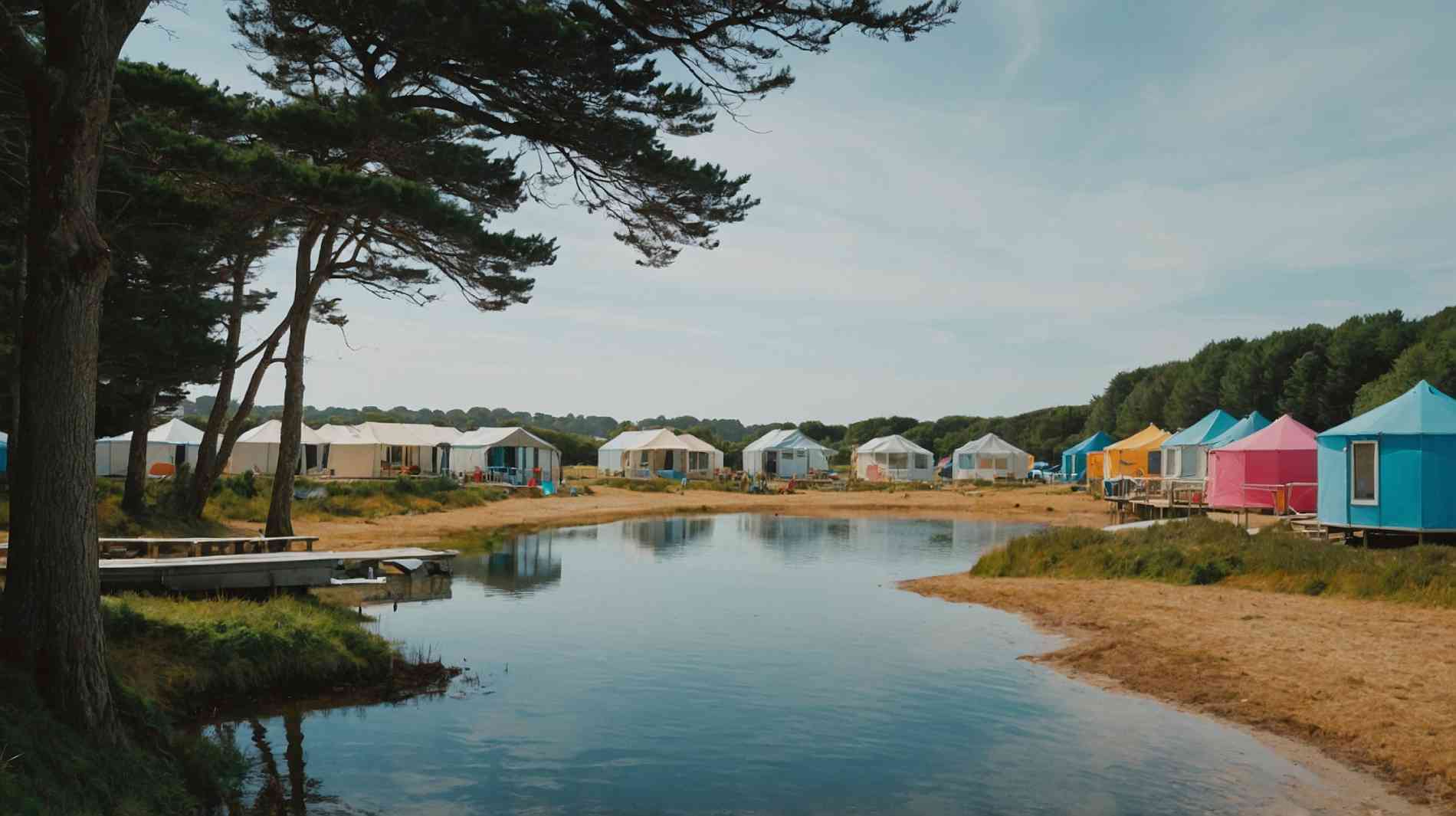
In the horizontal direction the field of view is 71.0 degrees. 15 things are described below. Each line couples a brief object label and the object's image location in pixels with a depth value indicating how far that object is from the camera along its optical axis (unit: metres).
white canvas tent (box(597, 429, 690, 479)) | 53.81
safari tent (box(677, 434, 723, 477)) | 55.62
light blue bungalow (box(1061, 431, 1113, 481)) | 54.12
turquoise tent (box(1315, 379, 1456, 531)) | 17.45
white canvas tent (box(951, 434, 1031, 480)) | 59.06
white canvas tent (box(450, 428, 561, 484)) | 45.19
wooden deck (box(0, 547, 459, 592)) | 10.18
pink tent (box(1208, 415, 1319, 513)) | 25.14
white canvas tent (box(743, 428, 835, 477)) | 59.47
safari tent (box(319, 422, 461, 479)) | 44.75
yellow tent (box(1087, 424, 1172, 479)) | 42.34
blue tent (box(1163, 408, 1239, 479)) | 33.03
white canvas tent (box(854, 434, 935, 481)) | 56.50
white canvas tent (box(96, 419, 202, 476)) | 37.09
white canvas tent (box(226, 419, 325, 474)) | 41.88
